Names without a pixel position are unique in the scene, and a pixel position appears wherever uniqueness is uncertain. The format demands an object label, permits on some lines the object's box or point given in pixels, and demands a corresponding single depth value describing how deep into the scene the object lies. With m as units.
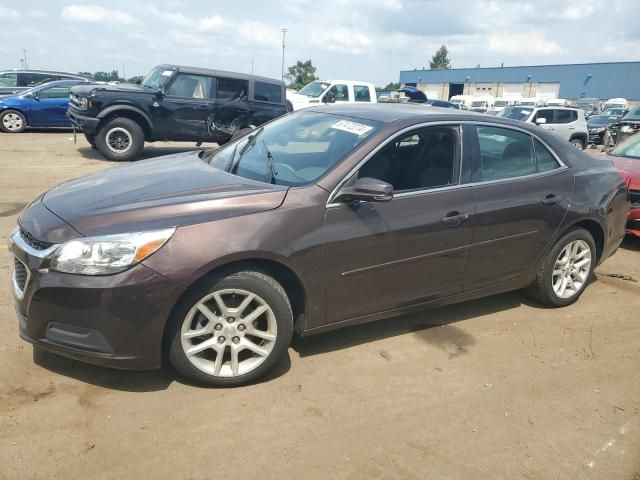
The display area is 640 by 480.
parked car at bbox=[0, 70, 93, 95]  17.62
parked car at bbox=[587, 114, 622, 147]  23.03
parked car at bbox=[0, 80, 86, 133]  15.02
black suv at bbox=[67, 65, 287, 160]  10.86
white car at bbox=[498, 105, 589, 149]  17.94
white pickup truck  17.34
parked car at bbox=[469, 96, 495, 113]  39.41
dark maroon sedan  2.78
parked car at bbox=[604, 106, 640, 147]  15.35
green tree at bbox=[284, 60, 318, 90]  65.81
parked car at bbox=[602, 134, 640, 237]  6.16
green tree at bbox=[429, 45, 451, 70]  109.18
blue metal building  57.81
